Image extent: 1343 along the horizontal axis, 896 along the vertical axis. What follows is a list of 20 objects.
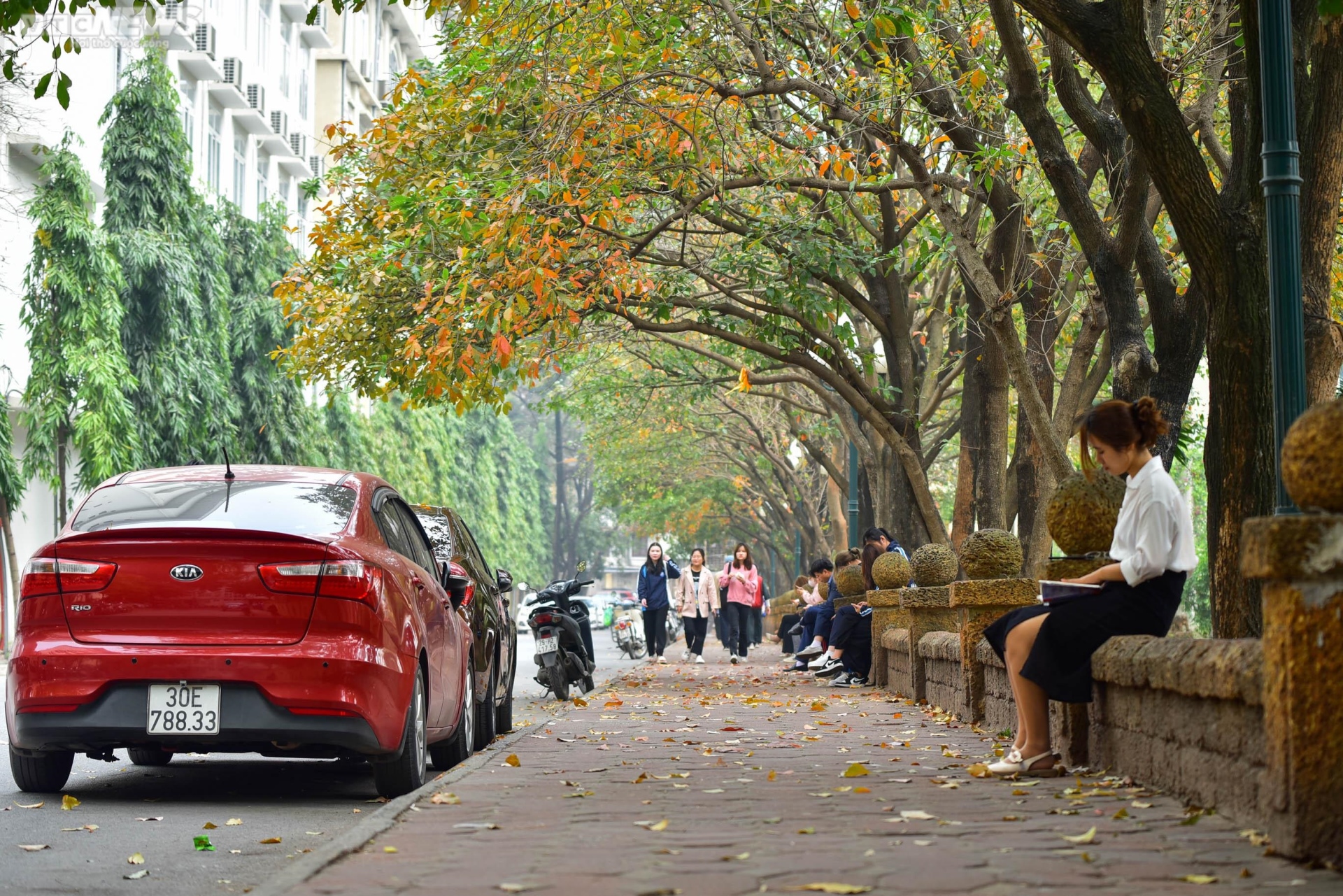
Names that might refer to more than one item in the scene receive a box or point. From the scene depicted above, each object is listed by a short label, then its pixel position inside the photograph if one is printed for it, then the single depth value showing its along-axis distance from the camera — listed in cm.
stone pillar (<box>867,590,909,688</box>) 1642
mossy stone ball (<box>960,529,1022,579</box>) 1055
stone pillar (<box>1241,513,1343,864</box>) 471
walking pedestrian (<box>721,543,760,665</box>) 2783
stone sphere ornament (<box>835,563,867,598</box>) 2012
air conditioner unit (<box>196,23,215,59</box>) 3912
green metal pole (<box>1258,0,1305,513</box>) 684
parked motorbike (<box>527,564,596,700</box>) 1642
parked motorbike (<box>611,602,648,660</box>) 2928
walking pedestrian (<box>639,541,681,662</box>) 2409
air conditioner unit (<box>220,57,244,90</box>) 4109
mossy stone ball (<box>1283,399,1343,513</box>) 464
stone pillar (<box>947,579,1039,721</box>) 1042
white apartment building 3019
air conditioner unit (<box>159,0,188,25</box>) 3759
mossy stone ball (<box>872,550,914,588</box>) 1659
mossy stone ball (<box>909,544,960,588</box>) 1373
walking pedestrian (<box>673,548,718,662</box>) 2662
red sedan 749
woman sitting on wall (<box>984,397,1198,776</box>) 696
